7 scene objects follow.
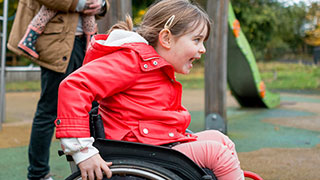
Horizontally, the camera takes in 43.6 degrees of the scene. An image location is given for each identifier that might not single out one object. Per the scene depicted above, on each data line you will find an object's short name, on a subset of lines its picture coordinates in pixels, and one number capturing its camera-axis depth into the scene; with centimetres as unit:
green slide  608
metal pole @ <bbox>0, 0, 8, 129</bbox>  466
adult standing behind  247
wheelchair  140
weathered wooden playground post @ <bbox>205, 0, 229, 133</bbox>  416
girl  141
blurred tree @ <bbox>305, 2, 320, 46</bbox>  2377
